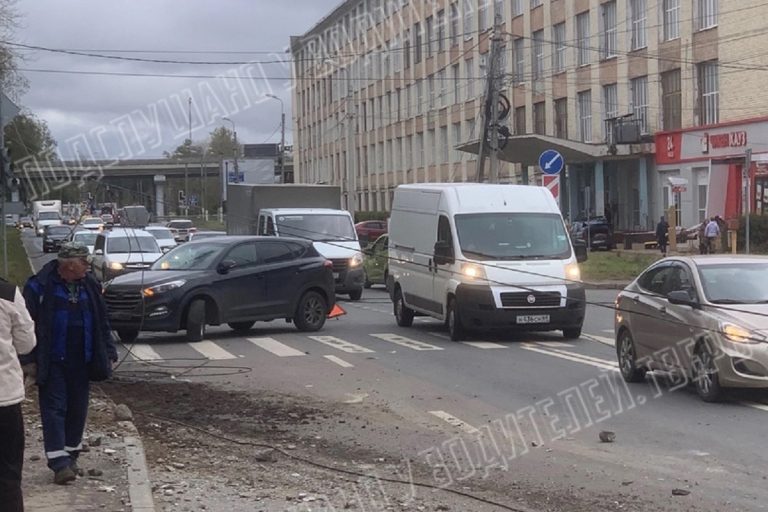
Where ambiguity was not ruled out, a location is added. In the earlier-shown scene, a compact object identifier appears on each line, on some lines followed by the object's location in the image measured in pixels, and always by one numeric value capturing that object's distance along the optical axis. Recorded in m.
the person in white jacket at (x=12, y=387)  6.19
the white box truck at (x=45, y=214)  79.73
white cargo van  17.42
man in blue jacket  7.96
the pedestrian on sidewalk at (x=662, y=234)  42.47
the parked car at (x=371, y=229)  52.31
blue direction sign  28.87
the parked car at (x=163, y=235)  38.86
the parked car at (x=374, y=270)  32.69
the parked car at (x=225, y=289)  17.91
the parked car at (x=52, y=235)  51.43
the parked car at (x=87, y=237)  37.94
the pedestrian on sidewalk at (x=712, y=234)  38.69
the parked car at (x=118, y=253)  31.17
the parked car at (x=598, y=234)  47.78
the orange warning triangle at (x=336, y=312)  21.55
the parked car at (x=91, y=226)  39.38
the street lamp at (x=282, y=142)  67.25
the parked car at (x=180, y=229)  46.11
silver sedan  11.09
